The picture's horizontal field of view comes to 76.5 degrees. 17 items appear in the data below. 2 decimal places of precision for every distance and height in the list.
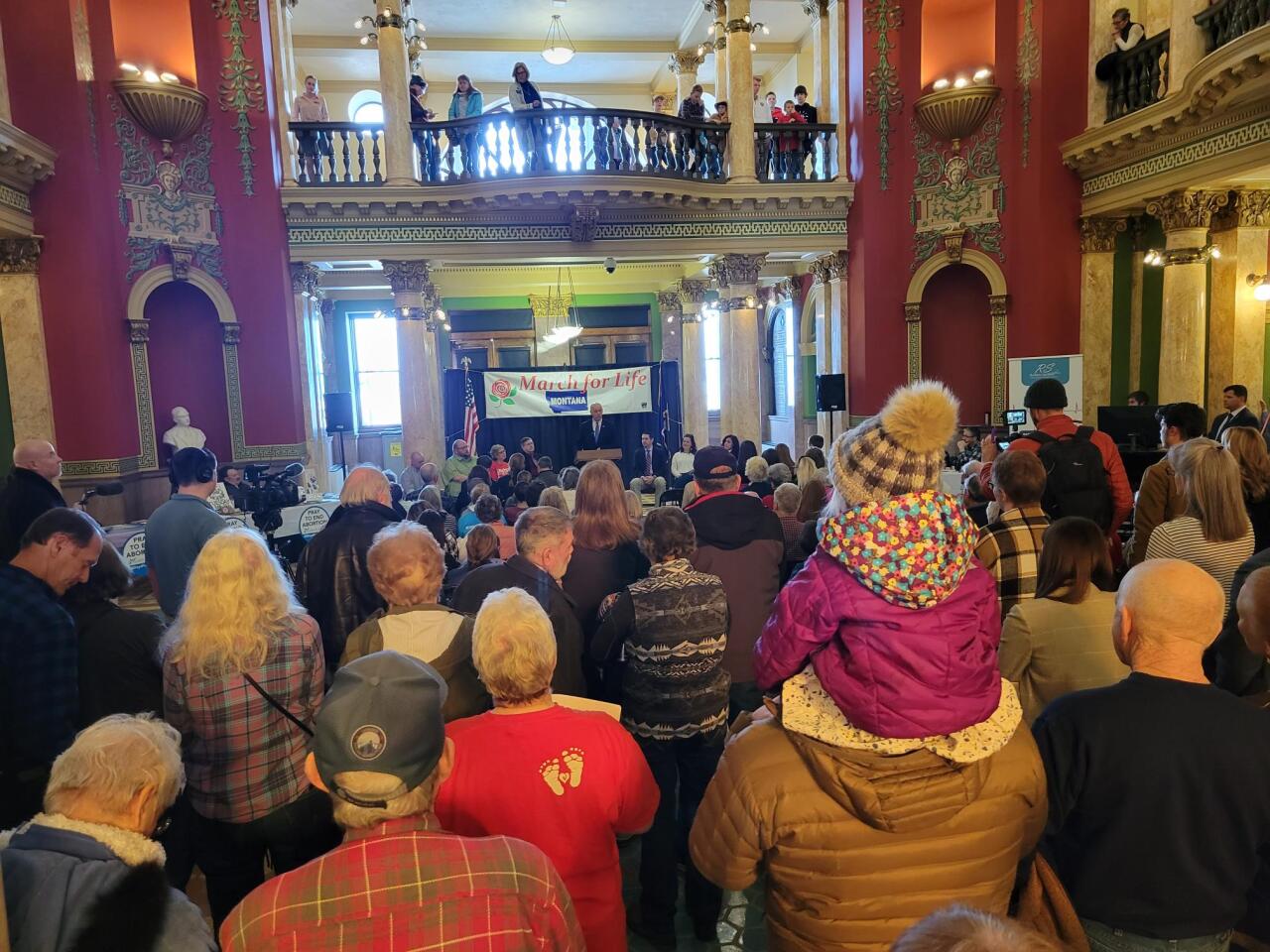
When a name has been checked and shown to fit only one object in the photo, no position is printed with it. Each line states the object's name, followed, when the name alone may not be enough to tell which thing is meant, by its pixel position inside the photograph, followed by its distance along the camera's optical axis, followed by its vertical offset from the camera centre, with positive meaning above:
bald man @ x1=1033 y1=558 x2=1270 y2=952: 1.60 -0.84
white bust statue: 9.59 -0.38
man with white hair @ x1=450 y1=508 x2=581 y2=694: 2.80 -0.67
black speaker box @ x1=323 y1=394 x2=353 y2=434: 10.78 -0.21
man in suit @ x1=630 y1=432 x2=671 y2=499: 9.08 -1.17
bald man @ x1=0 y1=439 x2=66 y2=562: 4.34 -0.47
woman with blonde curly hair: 2.24 -0.87
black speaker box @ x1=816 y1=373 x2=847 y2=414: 11.32 -0.19
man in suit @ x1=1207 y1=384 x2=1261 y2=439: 6.16 -0.39
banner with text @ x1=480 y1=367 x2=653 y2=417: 12.66 -0.06
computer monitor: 8.34 -0.61
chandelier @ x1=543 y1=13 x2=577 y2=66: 13.89 +6.24
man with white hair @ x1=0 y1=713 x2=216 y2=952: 1.23 -0.72
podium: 12.42 -1.05
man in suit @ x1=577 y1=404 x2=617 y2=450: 12.40 -0.74
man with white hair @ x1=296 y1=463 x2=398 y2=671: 3.62 -0.81
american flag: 11.72 -0.46
